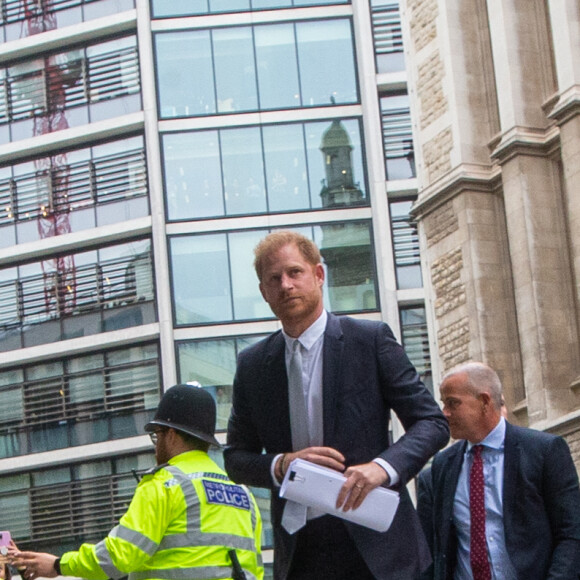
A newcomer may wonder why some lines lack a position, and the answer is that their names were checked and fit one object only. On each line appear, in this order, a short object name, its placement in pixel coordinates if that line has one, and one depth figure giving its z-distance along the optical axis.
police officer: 6.01
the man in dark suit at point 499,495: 6.32
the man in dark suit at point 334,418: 4.67
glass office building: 39.75
